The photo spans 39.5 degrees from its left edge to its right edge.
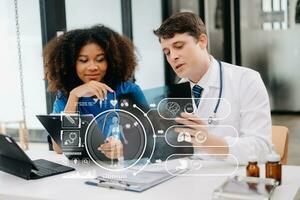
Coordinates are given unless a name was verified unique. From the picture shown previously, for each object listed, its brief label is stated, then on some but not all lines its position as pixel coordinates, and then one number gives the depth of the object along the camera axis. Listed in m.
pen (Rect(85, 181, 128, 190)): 0.94
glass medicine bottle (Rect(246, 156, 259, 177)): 0.92
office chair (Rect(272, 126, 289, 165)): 1.31
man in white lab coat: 1.06
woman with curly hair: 1.14
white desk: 0.88
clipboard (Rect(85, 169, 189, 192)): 0.93
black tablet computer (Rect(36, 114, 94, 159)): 1.08
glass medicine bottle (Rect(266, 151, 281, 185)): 0.90
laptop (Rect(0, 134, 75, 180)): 1.04
